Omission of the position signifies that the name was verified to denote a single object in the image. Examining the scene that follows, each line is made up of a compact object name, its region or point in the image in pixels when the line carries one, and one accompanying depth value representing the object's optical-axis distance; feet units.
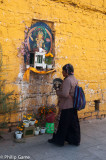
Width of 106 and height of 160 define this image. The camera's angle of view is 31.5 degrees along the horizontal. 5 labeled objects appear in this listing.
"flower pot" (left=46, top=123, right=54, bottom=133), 14.51
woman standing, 11.95
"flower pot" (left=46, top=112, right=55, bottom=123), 14.48
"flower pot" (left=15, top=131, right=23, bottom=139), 12.94
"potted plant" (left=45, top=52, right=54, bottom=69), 15.25
